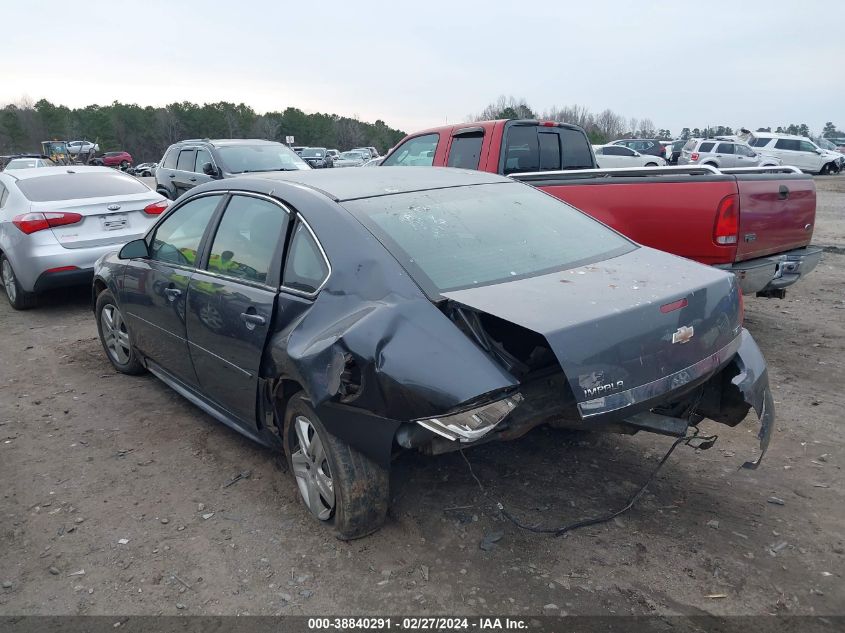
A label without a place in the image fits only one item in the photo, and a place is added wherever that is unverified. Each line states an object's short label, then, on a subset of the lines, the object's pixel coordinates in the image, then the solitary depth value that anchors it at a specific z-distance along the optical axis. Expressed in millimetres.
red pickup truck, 5016
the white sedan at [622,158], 22562
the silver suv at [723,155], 25828
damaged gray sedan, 2531
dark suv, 11086
